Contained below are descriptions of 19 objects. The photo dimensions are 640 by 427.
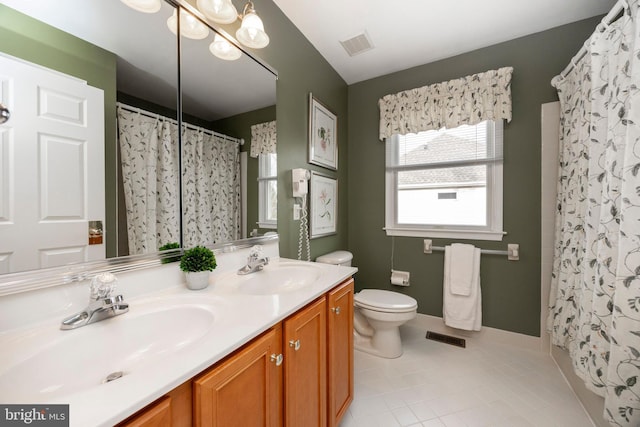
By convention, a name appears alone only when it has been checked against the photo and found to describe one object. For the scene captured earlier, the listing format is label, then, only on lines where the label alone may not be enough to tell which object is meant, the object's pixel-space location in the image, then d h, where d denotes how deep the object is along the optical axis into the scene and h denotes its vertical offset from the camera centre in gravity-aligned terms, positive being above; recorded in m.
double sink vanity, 0.49 -0.37
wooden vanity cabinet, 0.55 -0.52
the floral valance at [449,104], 1.99 +0.94
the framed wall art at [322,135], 1.99 +0.66
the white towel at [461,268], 2.09 -0.51
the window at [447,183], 2.10 +0.25
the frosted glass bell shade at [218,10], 1.10 +0.91
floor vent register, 2.12 -1.15
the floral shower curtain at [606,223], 0.98 -0.07
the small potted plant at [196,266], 1.01 -0.23
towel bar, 2.01 -0.36
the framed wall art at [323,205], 2.03 +0.04
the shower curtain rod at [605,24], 1.14 +0.96
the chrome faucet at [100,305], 0.69 -0.28
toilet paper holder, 2.39 -0.67
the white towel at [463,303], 2.08 -0.81
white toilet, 1.84 -0.83
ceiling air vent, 1.94 +1.37
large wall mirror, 0.69 +0.28
